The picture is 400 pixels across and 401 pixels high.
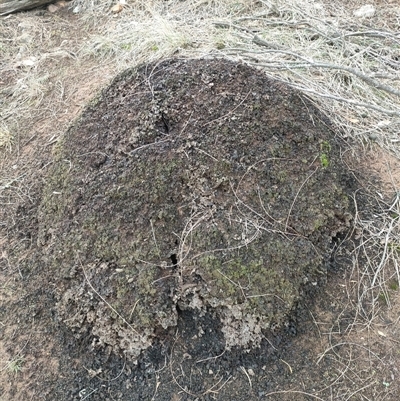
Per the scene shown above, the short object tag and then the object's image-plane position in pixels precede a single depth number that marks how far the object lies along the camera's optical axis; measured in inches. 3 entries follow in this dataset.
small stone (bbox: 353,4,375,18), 145.6
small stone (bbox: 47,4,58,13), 170.9
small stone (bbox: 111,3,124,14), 162.9
